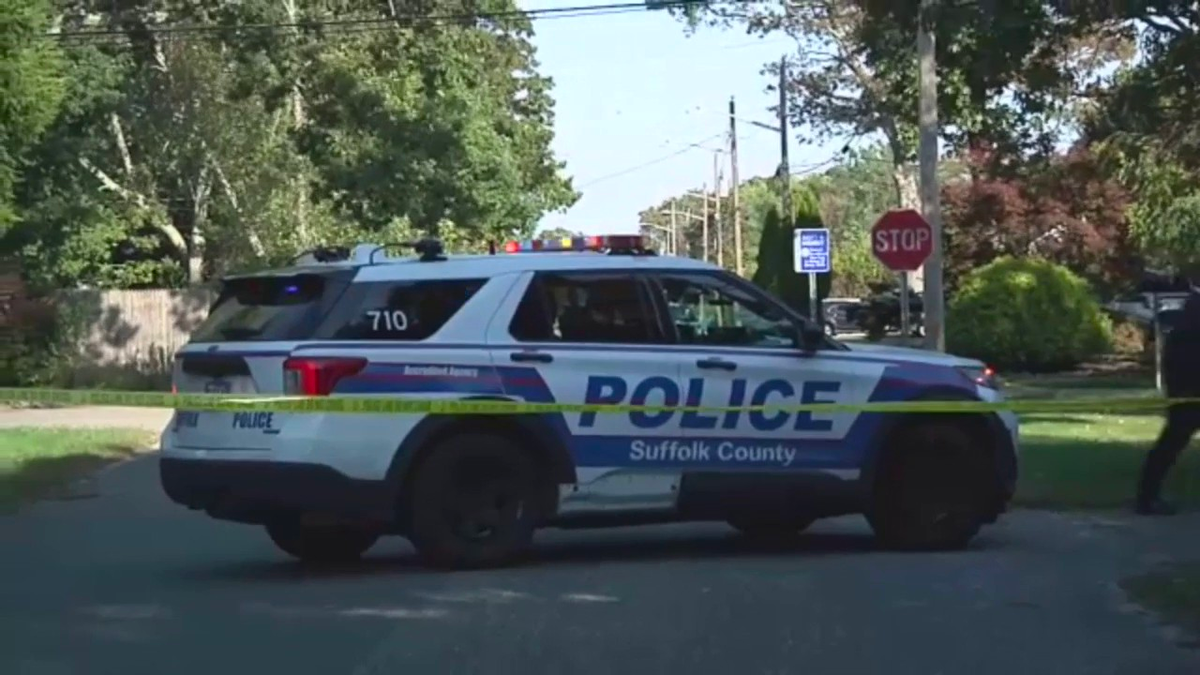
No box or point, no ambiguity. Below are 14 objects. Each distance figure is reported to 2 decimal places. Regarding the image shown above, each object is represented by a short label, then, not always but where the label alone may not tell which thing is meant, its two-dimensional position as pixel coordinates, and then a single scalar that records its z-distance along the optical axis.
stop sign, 23.64
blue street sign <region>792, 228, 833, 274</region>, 33.31
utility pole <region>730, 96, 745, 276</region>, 66.31
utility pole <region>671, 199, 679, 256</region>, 127.69
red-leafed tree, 46.91
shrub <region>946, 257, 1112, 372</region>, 36.88
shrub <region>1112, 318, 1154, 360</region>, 41.59
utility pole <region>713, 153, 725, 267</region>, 86.26
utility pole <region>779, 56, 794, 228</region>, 50.03
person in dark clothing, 14.52
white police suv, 11.39
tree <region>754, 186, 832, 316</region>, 47.41
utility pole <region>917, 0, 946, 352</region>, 23.22
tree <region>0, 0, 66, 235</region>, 29.95
